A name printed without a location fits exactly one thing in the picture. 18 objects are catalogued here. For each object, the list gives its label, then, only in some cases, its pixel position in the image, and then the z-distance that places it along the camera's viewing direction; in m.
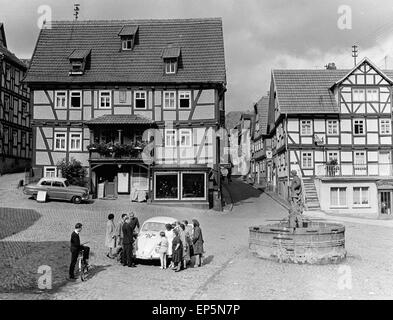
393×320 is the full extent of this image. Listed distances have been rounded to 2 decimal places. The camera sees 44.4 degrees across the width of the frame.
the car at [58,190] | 29.16
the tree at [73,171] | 32.75
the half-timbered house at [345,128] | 37.41
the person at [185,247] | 14.72
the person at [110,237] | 15.64
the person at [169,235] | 14.49
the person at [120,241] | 14.85
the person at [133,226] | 14.82
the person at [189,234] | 15.18
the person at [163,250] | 14.34
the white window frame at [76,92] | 34.22
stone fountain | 14.84
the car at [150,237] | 15.01
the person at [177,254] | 14.09
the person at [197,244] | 14.66
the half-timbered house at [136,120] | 32.75
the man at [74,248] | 12.67
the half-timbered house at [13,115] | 43.69
